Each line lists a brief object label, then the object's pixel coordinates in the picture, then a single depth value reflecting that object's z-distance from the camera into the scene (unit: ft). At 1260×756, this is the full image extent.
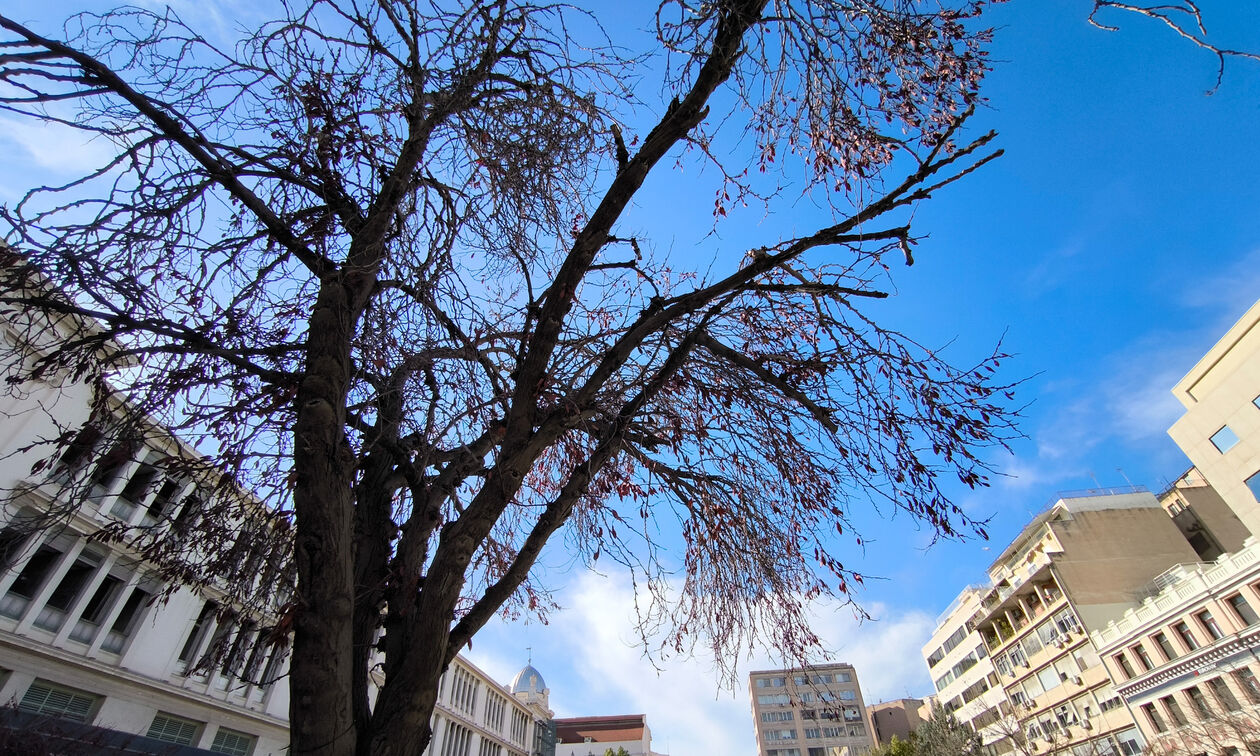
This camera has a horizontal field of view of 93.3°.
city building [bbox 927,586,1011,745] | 134.49
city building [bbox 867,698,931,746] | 247.29
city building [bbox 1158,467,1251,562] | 117.91
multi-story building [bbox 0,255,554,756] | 54.70
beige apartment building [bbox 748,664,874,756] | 264.52
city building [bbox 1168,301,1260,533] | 77.51
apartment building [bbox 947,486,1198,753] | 105.70
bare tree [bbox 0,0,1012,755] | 9.93
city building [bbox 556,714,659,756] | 270.87
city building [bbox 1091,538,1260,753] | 76.74
